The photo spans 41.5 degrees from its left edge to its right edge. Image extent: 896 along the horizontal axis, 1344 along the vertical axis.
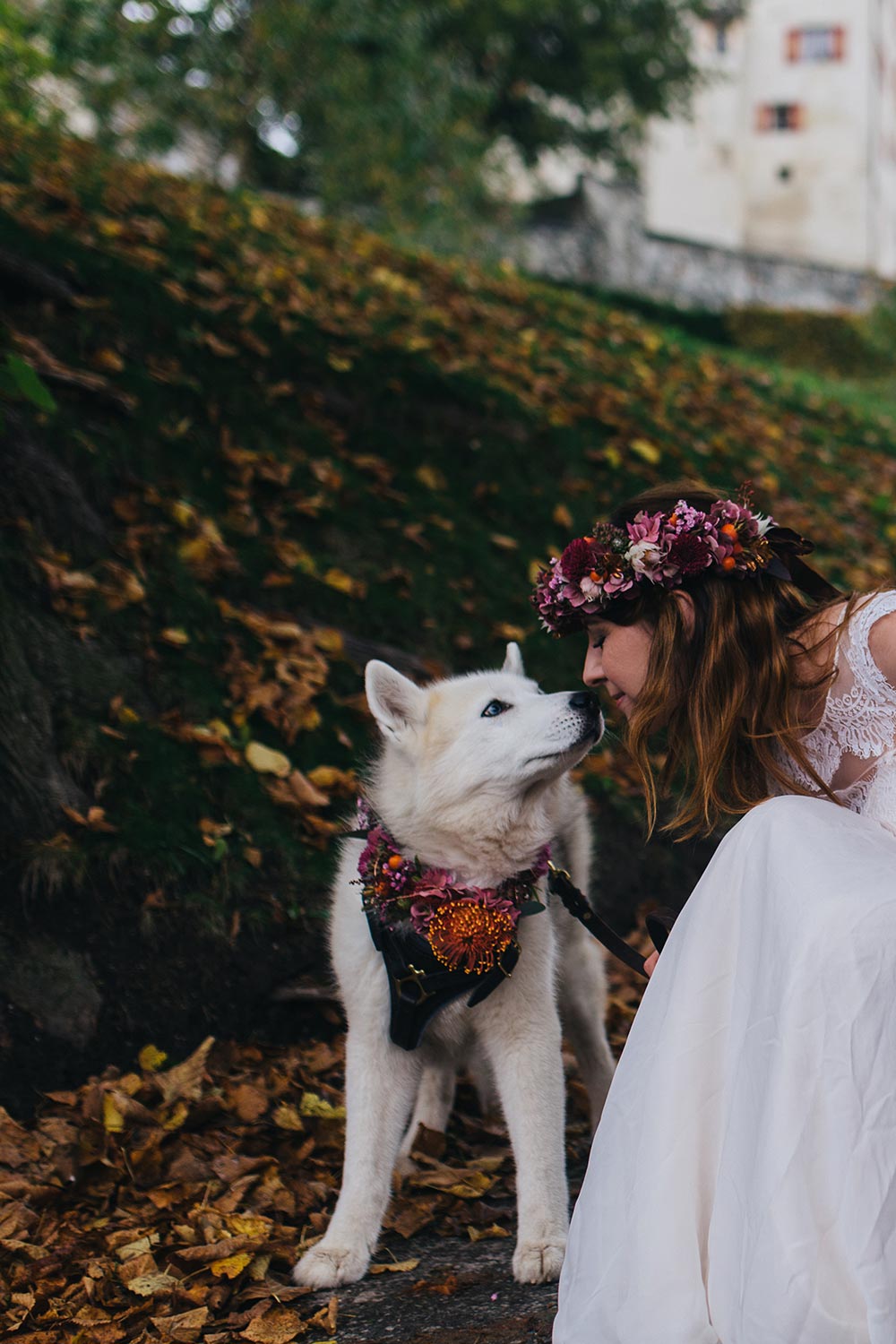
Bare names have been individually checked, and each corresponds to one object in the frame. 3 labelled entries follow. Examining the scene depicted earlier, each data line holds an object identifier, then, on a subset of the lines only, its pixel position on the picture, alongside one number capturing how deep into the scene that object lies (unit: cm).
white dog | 290
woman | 205
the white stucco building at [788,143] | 3966
